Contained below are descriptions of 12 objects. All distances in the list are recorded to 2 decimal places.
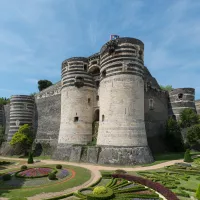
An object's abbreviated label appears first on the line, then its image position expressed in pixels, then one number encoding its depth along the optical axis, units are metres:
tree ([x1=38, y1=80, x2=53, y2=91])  67.16
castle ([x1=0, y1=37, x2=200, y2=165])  24.30
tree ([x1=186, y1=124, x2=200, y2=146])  30.56
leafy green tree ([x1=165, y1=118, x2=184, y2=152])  34.41
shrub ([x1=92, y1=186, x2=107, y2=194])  12.02
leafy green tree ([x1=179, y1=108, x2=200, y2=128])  34.44
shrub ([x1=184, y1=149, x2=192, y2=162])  24.10
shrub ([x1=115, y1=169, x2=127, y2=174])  18.41
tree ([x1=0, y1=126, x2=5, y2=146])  42.14
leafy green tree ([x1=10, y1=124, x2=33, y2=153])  35.97
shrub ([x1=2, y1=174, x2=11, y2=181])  17.45
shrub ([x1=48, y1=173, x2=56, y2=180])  17.09
